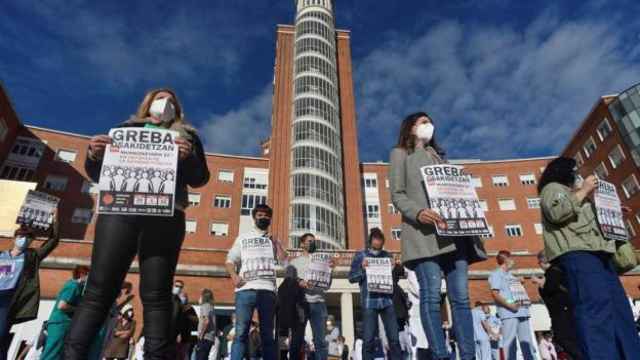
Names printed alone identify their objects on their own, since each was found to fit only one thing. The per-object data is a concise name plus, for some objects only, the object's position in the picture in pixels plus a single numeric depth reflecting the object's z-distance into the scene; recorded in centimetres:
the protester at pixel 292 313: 617
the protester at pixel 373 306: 521
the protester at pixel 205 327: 842
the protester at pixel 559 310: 374
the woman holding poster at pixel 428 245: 342
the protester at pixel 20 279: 477
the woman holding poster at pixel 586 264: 292
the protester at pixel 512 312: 616
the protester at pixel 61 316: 479
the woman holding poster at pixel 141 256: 251
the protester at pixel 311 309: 607
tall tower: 3753
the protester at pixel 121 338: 727
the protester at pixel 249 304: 484
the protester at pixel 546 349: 1116
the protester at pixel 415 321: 793
